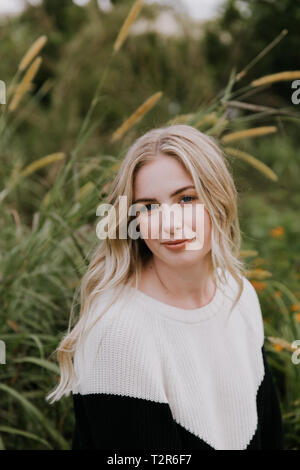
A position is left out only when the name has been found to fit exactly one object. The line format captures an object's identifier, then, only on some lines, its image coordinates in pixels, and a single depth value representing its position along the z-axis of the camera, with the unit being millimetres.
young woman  1113
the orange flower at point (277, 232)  2705
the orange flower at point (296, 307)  1943
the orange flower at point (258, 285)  2148
